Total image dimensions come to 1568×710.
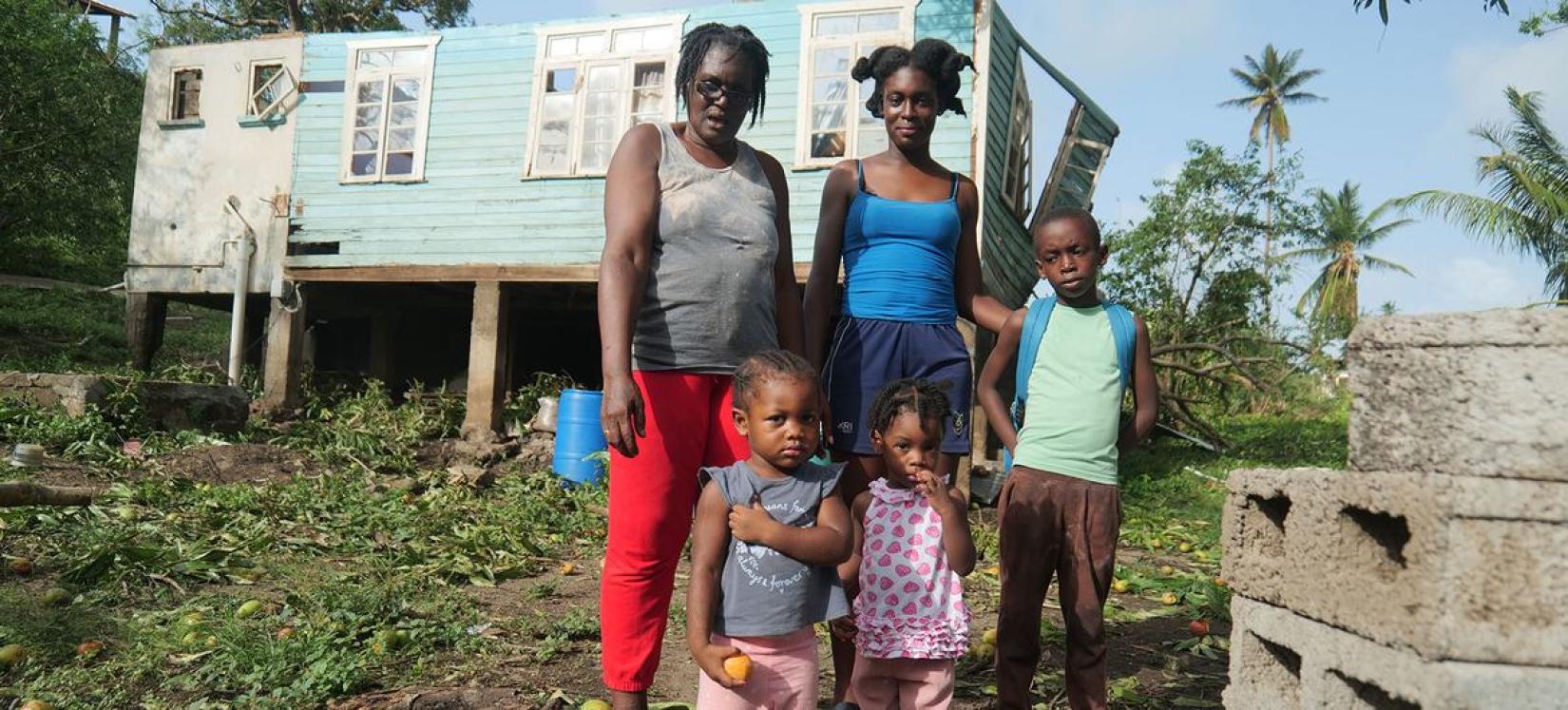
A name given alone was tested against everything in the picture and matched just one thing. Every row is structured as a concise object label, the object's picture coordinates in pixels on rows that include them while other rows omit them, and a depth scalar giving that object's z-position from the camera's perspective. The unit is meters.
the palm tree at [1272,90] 42.81
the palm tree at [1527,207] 17.70
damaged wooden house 9.75
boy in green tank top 2.78
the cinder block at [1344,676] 1.59
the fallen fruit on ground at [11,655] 3.53
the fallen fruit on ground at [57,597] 4.28
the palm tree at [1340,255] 31.80
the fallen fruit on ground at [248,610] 4.22
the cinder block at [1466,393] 1.65
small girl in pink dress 2.45
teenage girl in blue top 2.87
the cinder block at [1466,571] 1.60
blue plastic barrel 9.14
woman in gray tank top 2.62
